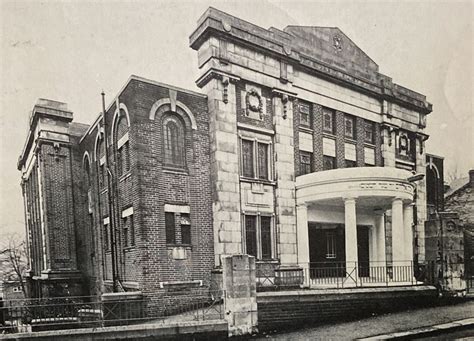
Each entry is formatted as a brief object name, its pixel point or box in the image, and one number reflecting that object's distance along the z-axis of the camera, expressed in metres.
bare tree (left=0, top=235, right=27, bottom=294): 35.68
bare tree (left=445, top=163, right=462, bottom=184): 33.82
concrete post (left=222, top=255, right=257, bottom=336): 11.09
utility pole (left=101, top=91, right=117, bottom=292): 14.84
